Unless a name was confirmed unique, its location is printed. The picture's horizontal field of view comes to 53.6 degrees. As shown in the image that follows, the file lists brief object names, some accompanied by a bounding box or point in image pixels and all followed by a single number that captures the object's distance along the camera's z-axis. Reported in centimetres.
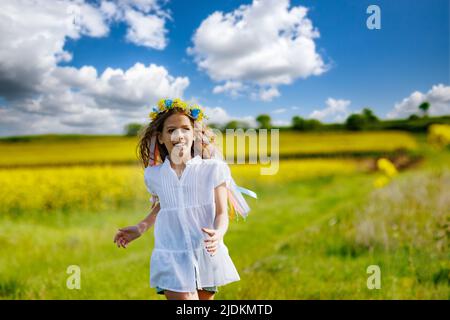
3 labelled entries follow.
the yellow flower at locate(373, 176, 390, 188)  631
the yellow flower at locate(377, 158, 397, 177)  667
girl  211
